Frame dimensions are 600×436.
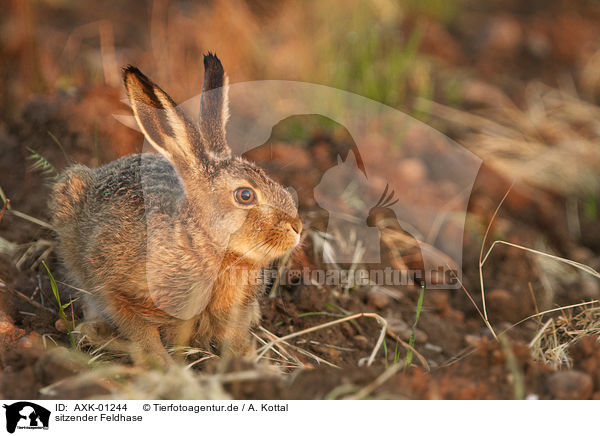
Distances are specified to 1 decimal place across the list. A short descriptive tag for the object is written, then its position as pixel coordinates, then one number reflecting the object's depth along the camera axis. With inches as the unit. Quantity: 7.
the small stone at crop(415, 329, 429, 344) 329.4
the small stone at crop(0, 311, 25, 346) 259.6
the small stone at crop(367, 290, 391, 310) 348.2
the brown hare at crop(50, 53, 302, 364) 266.2
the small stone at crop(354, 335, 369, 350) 314.7
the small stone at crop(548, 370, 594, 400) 232.8
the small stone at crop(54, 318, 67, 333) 286.7
